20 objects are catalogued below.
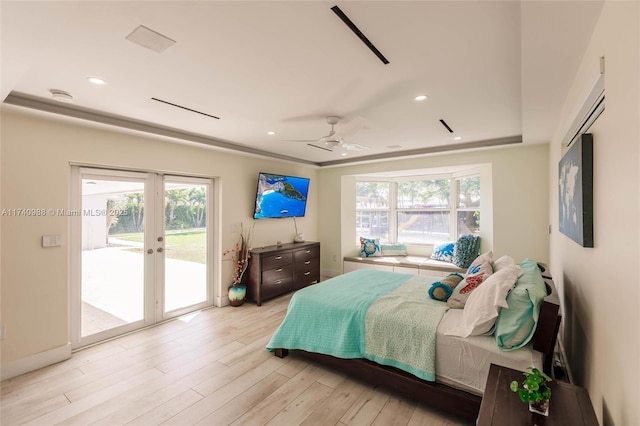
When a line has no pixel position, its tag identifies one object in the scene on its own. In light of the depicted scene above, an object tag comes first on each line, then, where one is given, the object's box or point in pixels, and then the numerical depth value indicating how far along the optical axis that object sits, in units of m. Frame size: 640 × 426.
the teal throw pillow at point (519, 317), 1.85
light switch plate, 2.75
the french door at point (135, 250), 3.14
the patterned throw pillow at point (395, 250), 5.89
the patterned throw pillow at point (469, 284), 2.45
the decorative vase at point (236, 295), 4.36
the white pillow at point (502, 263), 2.82
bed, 1.90
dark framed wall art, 1.52
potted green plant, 1.21
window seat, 4.83
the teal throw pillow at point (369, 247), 5.84
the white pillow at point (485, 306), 1.97
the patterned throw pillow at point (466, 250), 4.66
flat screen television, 4.82
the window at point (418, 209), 5.33
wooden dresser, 4.45
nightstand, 1.18
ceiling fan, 2.72
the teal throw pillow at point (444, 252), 5.18
